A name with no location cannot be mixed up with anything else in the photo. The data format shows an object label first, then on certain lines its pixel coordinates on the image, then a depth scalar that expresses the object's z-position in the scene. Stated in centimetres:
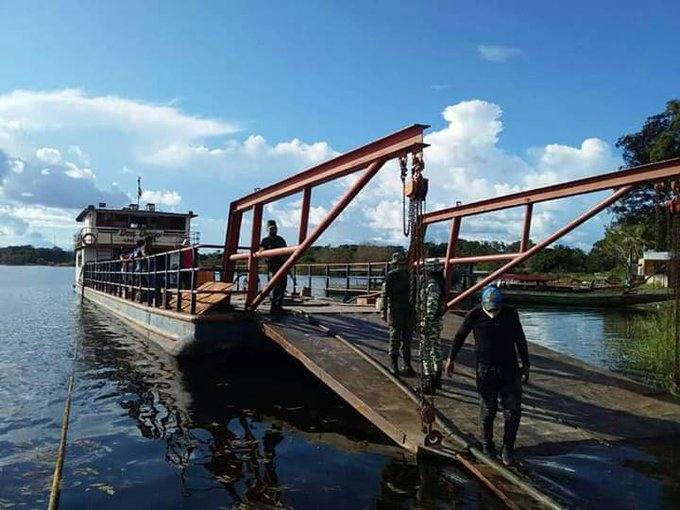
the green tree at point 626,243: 5169
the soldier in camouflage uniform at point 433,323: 774
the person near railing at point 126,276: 1920
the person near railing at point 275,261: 1155
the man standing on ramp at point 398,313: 838
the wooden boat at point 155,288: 1136
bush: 1037
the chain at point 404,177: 660
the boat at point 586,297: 3616
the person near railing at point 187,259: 1132
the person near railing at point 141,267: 1684
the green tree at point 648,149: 4309
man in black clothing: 579
